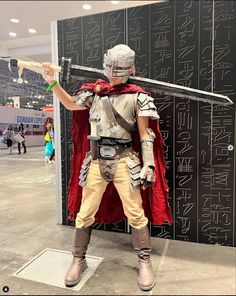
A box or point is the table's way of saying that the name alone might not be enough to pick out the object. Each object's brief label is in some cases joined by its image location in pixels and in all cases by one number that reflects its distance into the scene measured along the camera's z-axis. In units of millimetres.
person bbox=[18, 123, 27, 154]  12625
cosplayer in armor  1880
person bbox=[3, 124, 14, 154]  12406
